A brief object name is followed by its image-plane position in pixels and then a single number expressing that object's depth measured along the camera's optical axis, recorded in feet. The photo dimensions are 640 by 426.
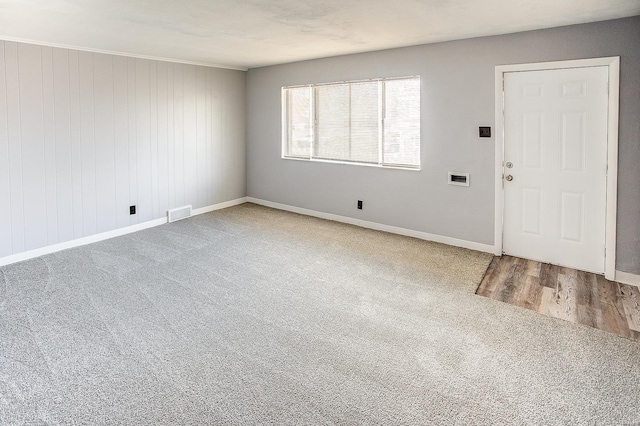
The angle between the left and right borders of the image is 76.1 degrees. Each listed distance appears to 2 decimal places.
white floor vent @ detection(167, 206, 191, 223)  19.90
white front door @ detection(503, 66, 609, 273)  12.74
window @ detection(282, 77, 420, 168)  17.15
